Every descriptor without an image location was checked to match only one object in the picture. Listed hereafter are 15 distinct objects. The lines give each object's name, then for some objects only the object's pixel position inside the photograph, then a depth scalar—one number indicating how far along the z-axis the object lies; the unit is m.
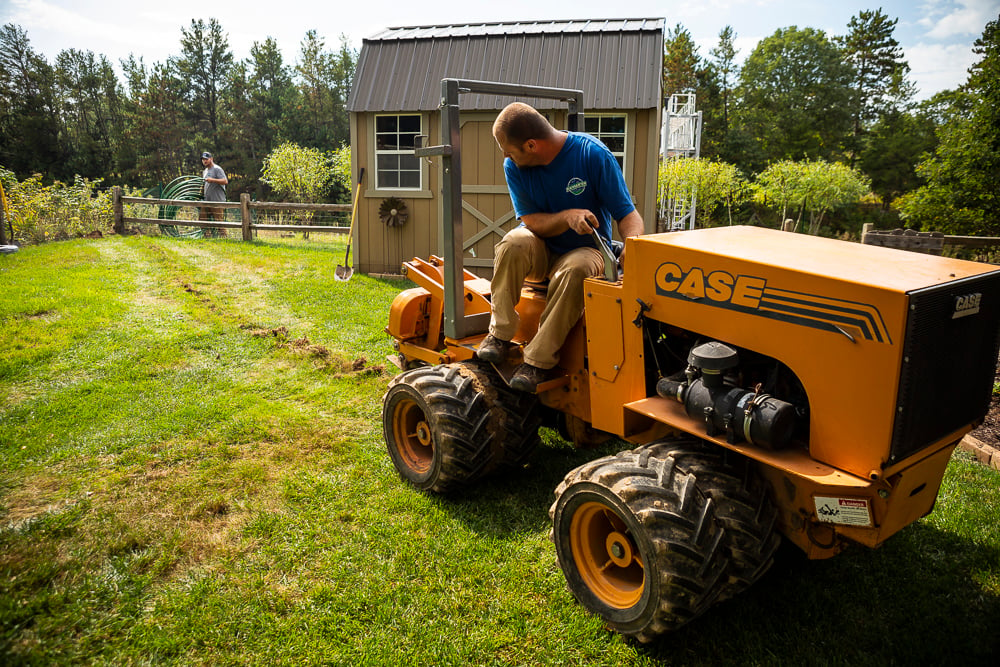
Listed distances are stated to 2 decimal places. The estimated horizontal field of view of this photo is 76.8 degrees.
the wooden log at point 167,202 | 13.15
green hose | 17.45
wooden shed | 10.09
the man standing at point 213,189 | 14.66
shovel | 10.31
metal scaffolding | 20.56
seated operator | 3.16
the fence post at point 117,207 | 14.13
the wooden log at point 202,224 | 13.77
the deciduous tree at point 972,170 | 11.88
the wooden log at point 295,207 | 12.98
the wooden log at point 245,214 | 13.59
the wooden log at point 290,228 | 13.51
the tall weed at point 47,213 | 13.48
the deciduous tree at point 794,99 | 40.88
